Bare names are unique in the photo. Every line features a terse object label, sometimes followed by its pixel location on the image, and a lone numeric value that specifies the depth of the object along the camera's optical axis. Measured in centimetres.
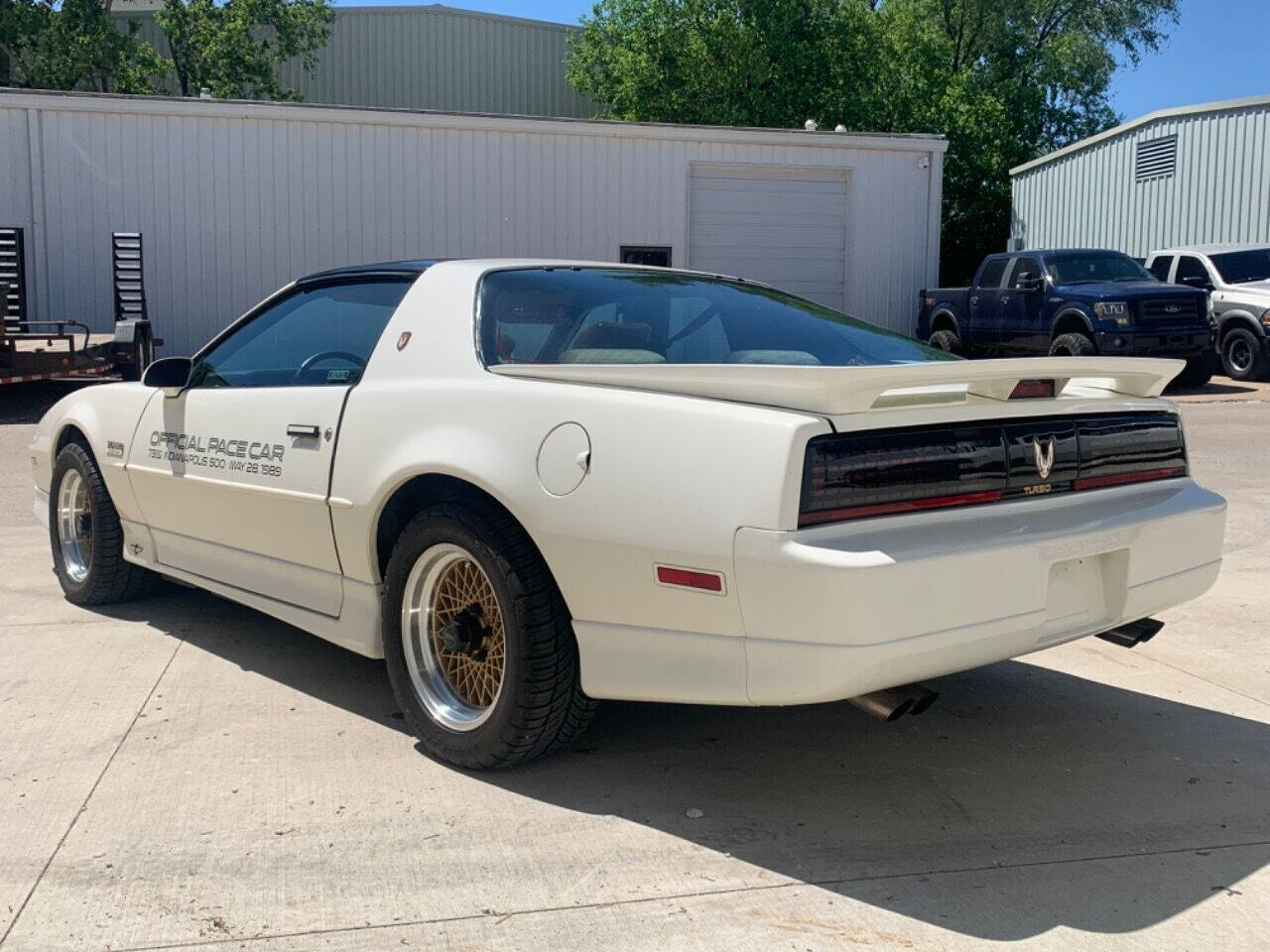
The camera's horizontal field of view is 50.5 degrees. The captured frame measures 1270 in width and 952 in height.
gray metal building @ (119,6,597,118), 3625
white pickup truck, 1756
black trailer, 1359
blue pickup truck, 1608
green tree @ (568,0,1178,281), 3456
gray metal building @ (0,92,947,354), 1791
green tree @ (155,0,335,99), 3325
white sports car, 309
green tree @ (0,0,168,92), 3152
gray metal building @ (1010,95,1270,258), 2202
